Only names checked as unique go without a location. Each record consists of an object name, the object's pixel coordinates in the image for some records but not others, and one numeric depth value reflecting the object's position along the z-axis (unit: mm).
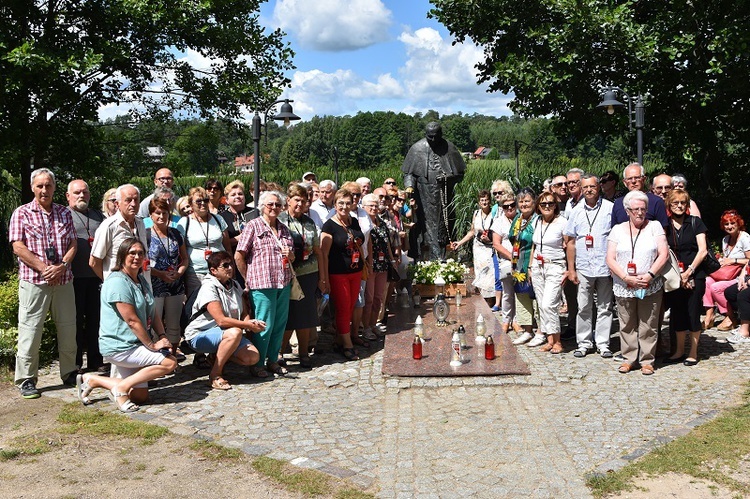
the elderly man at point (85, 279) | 6961
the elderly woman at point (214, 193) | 7277
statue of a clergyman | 11188
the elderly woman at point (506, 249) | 8320
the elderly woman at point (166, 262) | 6785
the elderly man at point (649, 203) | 6918
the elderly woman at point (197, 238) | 7051
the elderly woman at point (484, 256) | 9781
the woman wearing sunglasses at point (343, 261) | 7402
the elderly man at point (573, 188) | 7961
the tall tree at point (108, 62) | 10047
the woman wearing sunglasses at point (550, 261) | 7484
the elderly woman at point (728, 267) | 8695
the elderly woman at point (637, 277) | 6609
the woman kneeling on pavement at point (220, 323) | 6398
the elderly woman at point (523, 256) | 7891
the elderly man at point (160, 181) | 7484
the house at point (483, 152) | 67375
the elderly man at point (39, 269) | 6316
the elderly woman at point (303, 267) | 6961
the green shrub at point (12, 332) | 7148
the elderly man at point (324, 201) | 8438
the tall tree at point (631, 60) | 11867
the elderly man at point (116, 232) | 6281
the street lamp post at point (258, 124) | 9945
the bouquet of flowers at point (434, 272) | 10008
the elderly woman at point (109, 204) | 7086
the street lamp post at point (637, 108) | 10391
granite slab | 6645
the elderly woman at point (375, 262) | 8062
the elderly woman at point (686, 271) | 7039
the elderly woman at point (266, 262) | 6656
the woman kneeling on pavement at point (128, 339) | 5859
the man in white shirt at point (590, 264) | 7254
